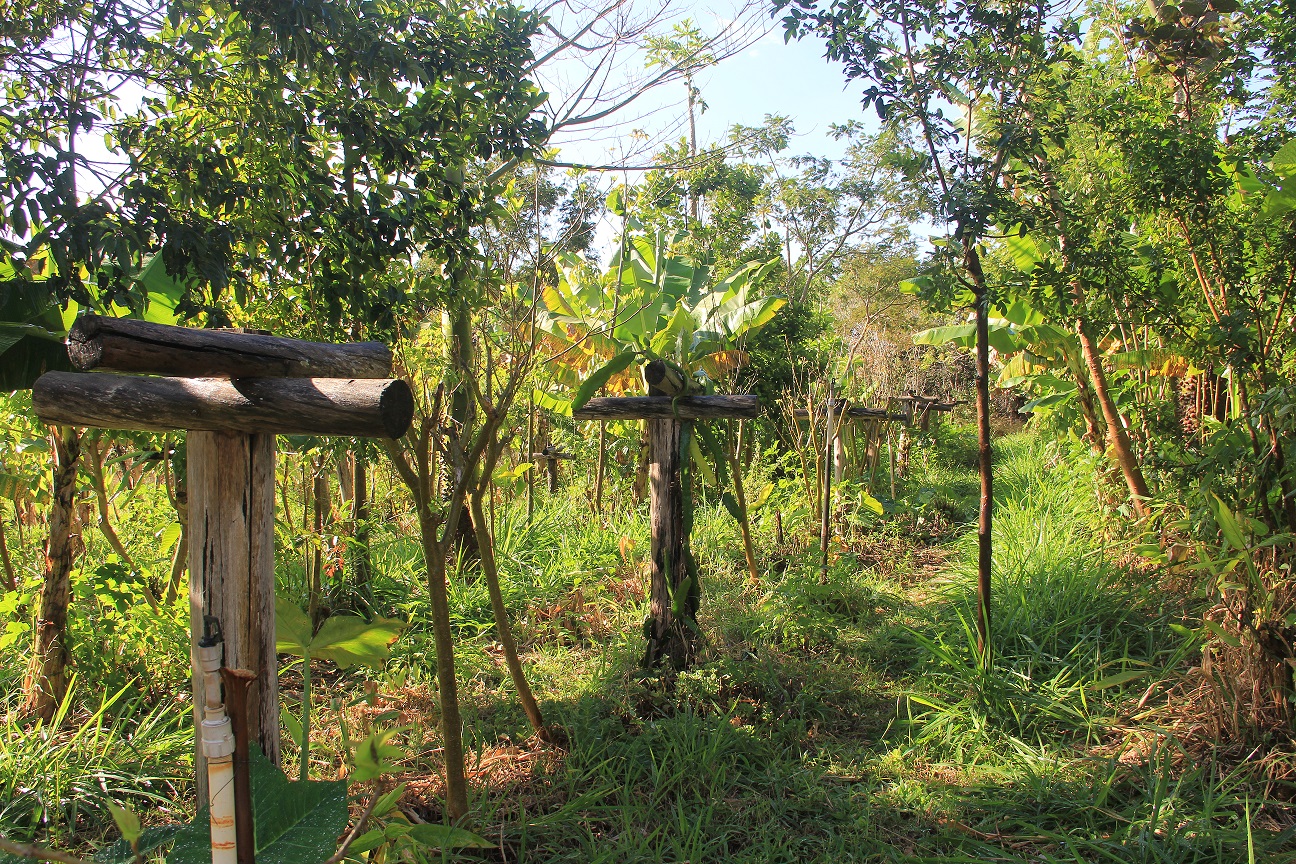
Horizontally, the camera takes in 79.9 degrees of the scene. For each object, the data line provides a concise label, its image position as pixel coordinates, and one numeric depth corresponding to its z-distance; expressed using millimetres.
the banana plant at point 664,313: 6102
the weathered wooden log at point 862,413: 7076
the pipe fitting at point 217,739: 1312
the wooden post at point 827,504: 5664
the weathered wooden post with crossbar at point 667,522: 4059
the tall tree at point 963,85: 3668
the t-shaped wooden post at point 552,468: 7738
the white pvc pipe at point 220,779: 1317
